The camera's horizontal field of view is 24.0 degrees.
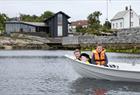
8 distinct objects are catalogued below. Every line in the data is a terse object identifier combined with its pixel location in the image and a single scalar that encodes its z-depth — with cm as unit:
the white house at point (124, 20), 9020
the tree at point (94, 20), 9507
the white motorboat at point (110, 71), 1903
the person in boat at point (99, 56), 2036
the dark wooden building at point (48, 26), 8444
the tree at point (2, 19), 10323
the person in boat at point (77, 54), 2145
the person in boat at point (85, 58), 2092
